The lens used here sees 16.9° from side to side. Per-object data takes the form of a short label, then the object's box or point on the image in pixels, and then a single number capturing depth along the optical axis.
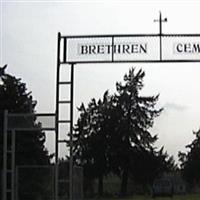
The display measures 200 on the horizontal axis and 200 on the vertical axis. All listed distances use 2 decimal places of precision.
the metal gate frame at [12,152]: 21.86
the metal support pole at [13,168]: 22.12
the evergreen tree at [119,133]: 91.19
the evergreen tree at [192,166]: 101.88
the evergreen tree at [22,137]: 39.41
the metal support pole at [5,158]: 21.81
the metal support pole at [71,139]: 21.97
